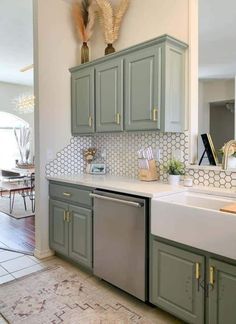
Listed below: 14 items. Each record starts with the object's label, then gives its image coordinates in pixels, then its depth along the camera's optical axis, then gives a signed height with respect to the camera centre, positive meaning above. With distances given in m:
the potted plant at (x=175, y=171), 2.34 -0.19
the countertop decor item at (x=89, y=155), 3.25 -0.06
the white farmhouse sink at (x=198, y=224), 1.46 -0.45
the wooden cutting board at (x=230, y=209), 1.58 -0.36
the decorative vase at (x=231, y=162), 2.11 -0.10
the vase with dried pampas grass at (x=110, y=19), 2.75 +1.38
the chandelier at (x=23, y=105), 6.22 +1.10
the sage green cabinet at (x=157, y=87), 2.18 +0.54
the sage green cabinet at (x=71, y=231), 2.47 -0.81
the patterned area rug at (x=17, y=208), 4.73 -1.12
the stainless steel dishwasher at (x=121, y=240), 1.98 -0.73
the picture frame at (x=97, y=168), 3.11 -0.21
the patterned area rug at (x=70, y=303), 1.91 -1.20
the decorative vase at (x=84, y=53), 3.07 +1.12
